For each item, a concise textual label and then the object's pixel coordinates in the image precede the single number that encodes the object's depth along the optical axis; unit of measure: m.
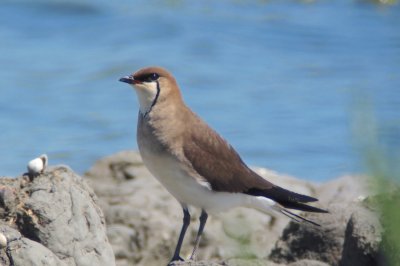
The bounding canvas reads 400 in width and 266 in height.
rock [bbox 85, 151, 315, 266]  18.67
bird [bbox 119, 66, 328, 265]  14.06
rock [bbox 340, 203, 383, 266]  13.57
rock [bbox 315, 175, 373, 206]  20.54
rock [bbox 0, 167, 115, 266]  12.18
